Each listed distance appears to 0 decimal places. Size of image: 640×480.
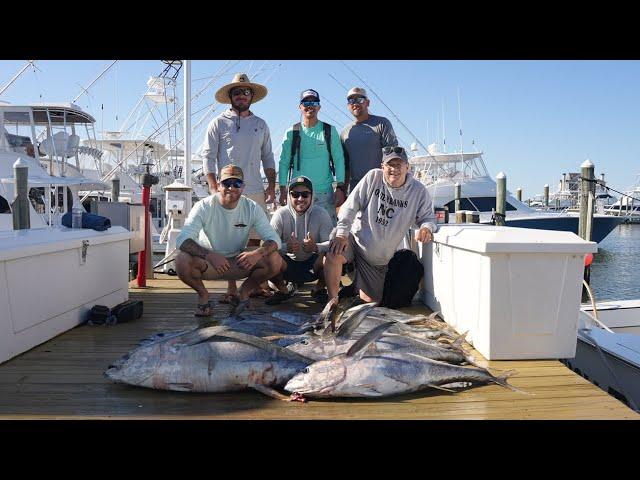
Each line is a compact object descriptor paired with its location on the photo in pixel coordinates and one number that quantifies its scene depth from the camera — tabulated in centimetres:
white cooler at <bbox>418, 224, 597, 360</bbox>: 336
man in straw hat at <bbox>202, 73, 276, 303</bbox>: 563
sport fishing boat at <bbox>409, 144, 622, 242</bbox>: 2319
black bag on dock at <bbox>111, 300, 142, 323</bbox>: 467
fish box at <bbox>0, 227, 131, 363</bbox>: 354
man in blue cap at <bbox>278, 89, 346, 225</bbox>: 549
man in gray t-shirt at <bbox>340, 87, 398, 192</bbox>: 567
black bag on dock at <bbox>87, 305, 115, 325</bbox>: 458
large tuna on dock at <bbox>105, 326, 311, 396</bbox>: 296
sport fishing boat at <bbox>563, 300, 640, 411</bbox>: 455
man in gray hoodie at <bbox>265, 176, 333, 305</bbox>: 518
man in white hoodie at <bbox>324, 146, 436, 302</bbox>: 462
